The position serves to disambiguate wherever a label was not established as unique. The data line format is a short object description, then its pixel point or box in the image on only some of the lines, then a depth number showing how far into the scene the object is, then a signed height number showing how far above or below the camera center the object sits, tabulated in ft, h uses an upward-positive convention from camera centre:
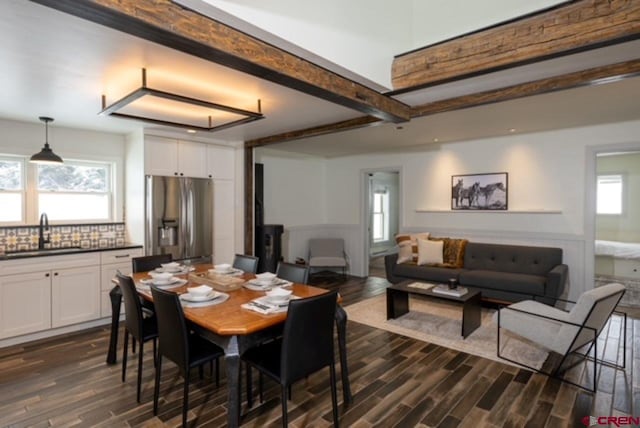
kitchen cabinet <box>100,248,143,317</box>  13.60 -2.49
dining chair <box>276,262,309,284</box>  10.36 -2.02
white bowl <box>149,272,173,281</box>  9.45 -1.93
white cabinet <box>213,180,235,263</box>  16.71 -0.72
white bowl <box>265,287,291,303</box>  7.63 -1.97
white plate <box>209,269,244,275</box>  10.49 -2.00
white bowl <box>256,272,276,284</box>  9.44 -1.97
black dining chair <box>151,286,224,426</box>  6.99 -2.90
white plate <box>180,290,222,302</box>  7.76 -2.06
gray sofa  14.14 -2.95
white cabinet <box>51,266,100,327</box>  12.55 -3.34
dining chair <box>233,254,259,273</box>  11.94 -2.01
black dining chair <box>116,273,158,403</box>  8.41 -2.96
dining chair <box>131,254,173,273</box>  11.55 -1.93
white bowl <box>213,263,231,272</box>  10.59 -1.89
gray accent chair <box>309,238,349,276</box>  22.95 -3.14
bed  17.87 -2.74
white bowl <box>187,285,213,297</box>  7.84 -1.92
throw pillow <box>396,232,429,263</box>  18.33 -2.12
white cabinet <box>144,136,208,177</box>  14.55 +2.12
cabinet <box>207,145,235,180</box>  16.56 +2.13
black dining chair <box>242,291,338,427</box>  6.56 -2.79
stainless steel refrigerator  14.42 -0.49
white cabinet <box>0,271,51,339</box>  11.57 -3.35
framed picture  17.74 +0.85
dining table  6.38 -2.27
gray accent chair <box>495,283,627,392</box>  9.11 -3.28
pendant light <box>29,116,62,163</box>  12.45 +1.78
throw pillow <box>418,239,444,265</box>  17.61 -2.27
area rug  11.11 -4.56
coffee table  12.30 -3.66
